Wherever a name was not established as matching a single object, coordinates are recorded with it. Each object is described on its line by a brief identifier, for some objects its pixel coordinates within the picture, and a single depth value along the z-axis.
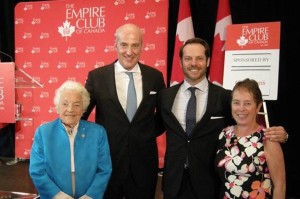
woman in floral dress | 1.82
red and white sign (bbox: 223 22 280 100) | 2.98
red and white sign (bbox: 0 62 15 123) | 3.73
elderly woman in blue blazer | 1.99
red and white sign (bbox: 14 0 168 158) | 3.85
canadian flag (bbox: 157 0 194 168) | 3.68
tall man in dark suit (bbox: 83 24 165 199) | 2.23
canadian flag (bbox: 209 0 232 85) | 3.55
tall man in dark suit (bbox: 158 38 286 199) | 2.09
